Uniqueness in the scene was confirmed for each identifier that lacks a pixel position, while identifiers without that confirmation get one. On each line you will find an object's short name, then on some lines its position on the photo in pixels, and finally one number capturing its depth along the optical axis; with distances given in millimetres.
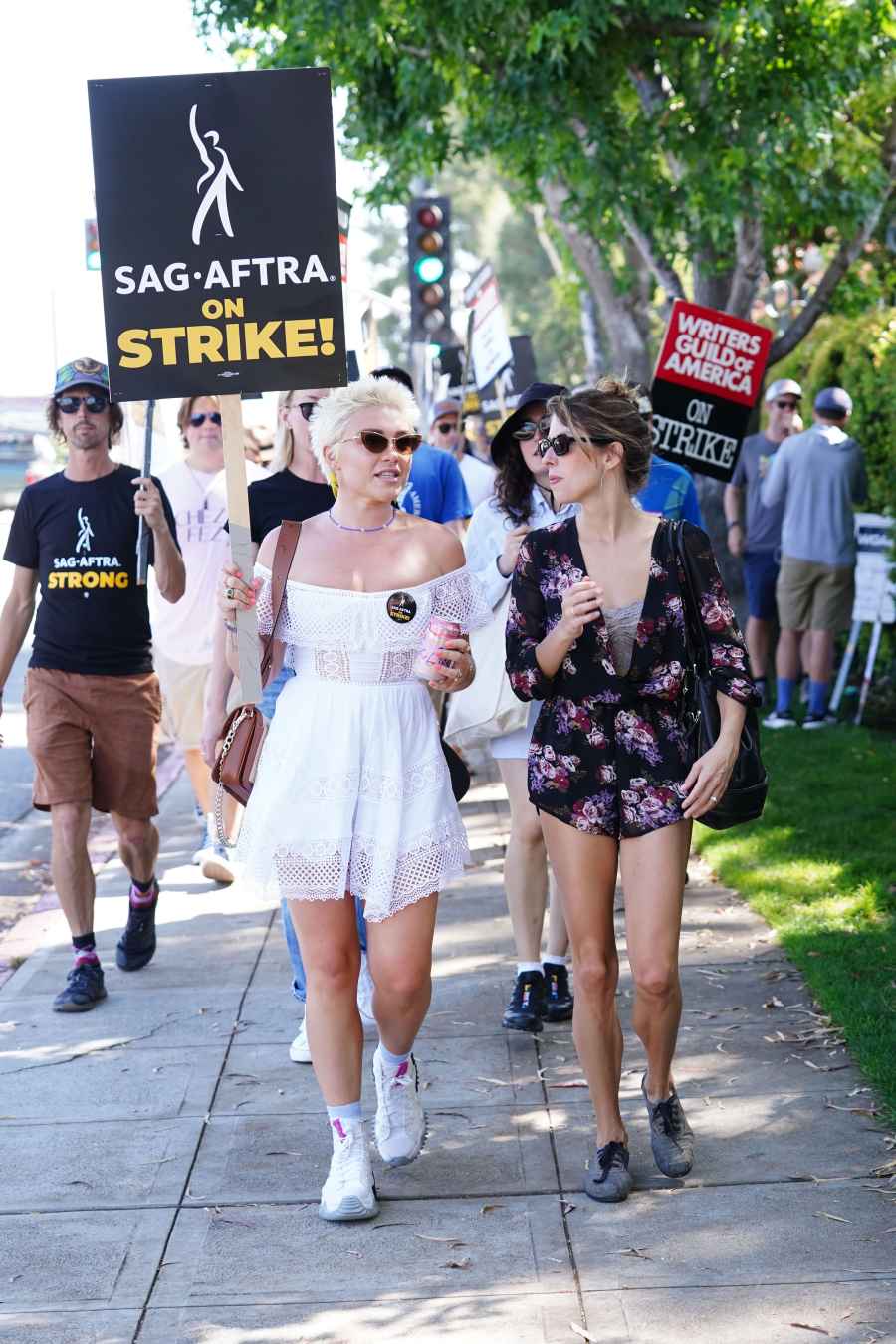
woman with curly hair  5965
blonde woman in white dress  4586
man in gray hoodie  12070
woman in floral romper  4559
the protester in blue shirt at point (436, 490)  7375
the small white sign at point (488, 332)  11227
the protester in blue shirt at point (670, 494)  6371
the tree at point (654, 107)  12586
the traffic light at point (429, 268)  16625
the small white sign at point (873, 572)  12070
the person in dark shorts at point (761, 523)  12930
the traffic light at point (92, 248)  13769
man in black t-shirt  6656
